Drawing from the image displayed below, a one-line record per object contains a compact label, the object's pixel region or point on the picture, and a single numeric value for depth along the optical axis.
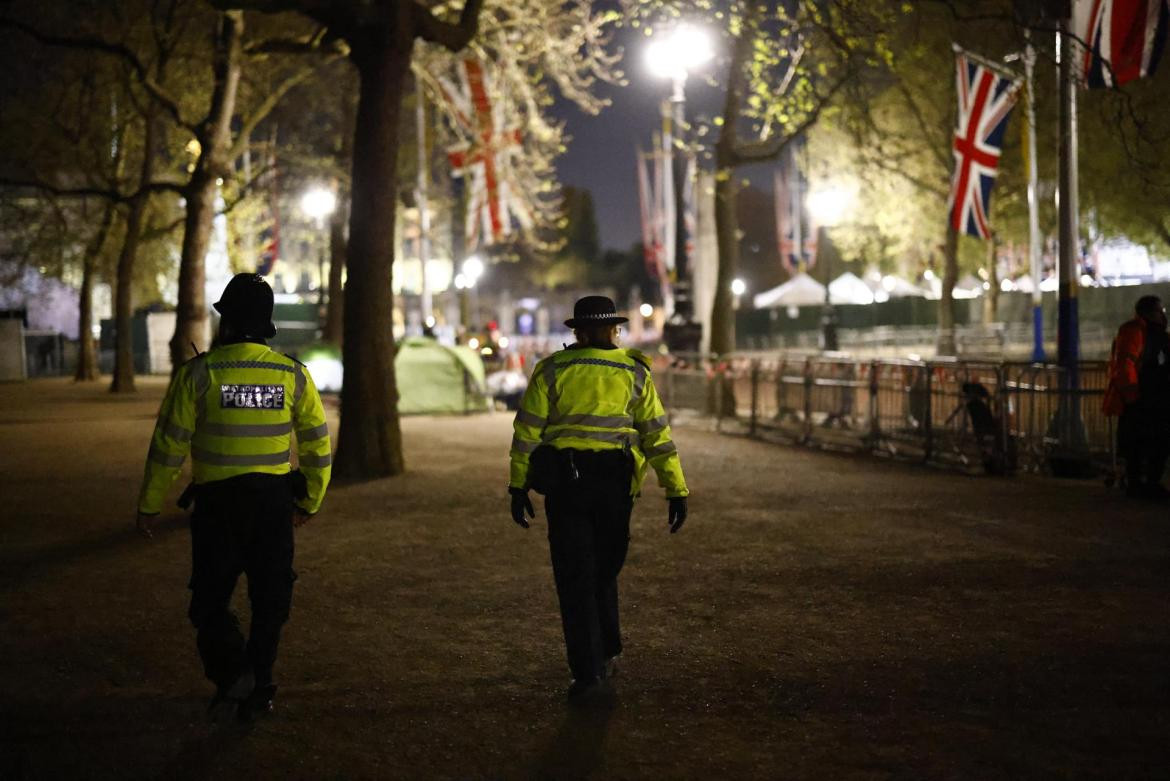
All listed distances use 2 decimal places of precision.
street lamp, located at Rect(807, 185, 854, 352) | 37.06
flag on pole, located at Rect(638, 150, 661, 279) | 57.97
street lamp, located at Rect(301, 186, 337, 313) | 32.78
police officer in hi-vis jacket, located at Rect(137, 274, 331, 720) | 5.27
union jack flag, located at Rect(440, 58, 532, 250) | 20.95
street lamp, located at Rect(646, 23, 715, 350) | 21.58
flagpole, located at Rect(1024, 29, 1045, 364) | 29.25
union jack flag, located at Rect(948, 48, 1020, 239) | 18.64
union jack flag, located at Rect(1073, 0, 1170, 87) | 12.11
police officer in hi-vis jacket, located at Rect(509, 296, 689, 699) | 5.73
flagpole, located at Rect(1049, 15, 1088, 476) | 13.88
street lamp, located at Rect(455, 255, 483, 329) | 44.53
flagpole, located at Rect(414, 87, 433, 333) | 30.59
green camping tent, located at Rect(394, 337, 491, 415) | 25.25
